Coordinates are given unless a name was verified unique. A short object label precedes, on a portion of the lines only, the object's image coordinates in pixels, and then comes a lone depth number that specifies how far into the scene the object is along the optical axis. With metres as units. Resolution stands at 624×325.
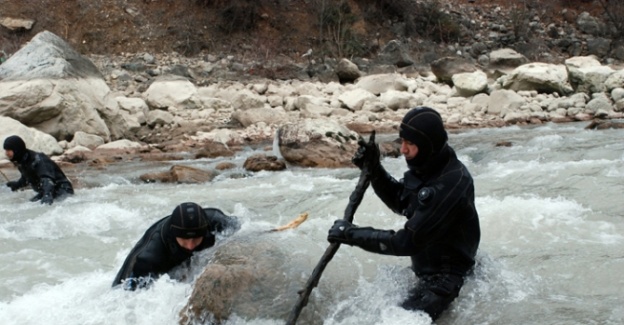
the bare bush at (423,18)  27.58
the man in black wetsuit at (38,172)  8.16
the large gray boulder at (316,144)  10.91
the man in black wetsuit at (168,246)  4.38
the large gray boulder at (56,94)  12.91
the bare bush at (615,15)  26.58
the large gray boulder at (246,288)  4.10
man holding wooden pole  3.72
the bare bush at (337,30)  24.58
